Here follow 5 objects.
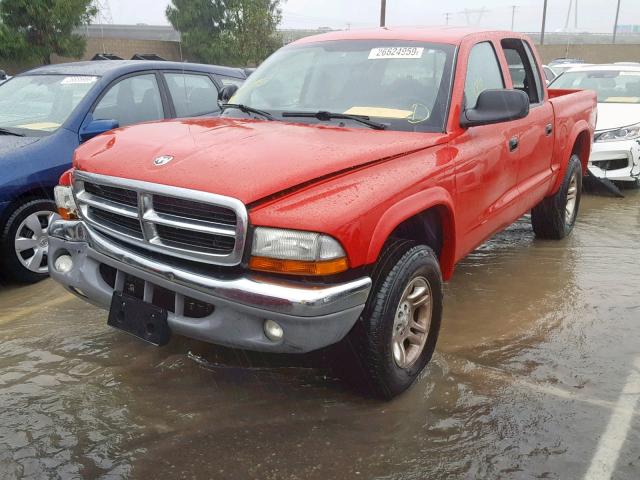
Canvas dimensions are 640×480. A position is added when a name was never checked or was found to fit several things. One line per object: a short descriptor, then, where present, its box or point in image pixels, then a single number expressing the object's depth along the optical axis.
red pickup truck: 2.52
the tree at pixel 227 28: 25.89
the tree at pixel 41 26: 18.27
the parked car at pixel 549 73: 13.56
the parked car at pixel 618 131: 7.87
